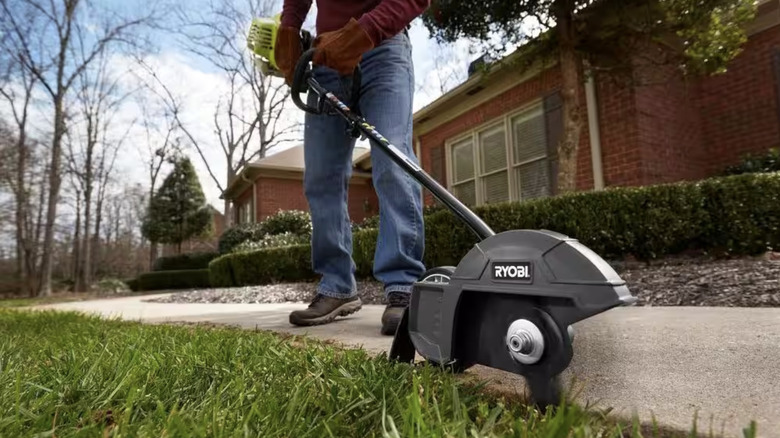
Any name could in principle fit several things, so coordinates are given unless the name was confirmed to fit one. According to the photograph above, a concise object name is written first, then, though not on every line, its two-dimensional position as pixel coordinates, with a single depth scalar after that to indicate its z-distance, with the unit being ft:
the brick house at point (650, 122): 21.49
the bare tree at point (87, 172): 61.67
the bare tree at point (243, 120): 67.00
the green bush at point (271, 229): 45.83
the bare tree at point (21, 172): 42.47
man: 5.85
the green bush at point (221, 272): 34.91
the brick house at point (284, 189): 51.47
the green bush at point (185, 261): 60.54
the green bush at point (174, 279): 51.62
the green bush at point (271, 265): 27.58
